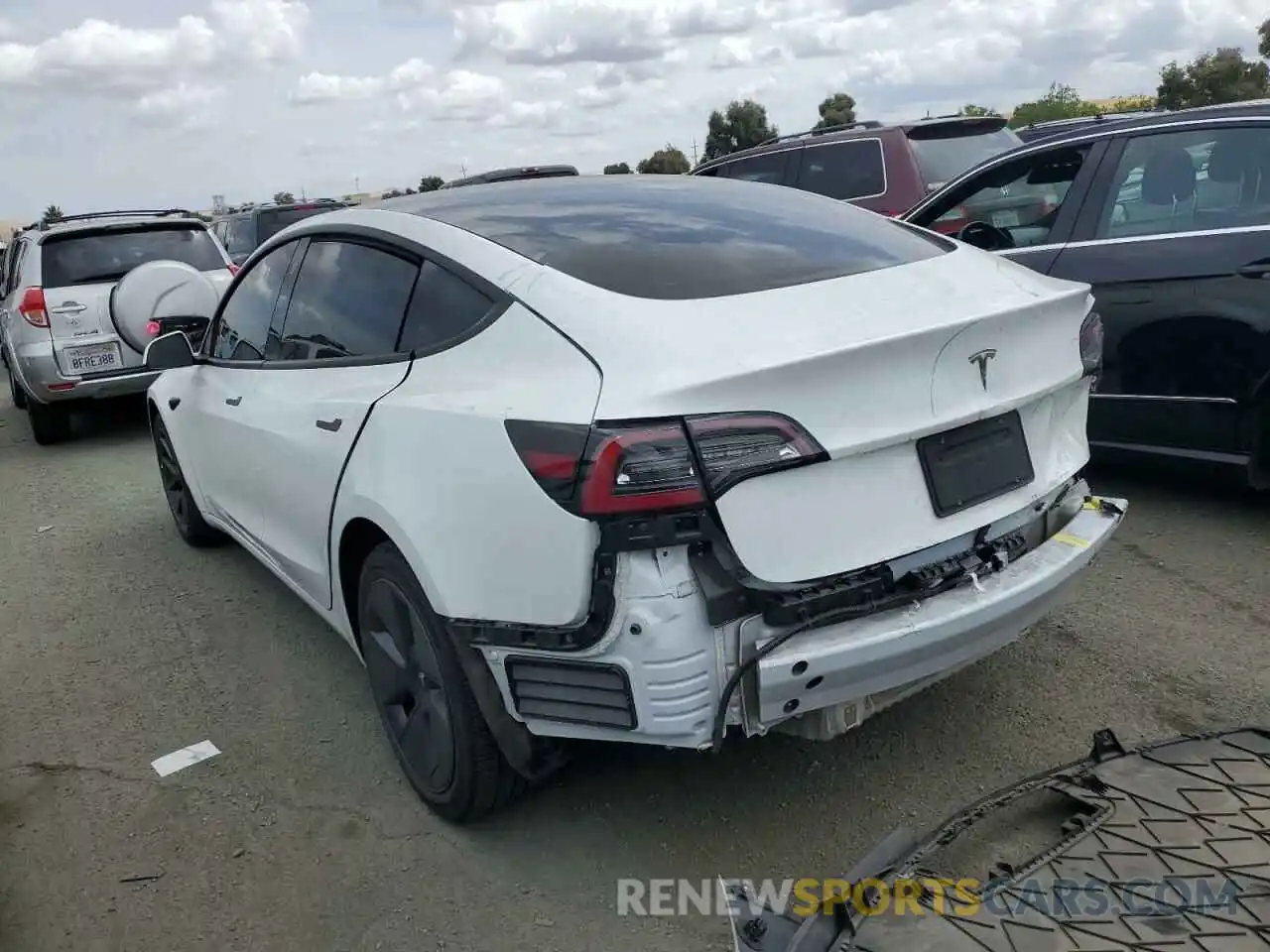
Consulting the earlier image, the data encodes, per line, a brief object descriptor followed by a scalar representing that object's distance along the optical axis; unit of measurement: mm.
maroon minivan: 8219
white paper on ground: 3384
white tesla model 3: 2205
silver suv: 8125
